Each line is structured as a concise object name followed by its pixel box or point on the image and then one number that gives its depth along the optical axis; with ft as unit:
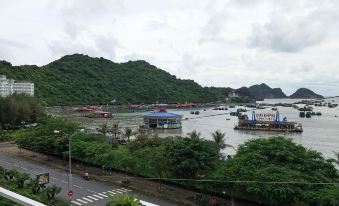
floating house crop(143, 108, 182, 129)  353.72
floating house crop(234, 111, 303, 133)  338.95
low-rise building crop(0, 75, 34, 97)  523.29
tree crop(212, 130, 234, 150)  184.19
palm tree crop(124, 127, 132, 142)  231.44
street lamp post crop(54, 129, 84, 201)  104.40
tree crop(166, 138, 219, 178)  116.95
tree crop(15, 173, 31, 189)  115.24
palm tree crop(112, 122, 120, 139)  245.65
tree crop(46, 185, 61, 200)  104.83
